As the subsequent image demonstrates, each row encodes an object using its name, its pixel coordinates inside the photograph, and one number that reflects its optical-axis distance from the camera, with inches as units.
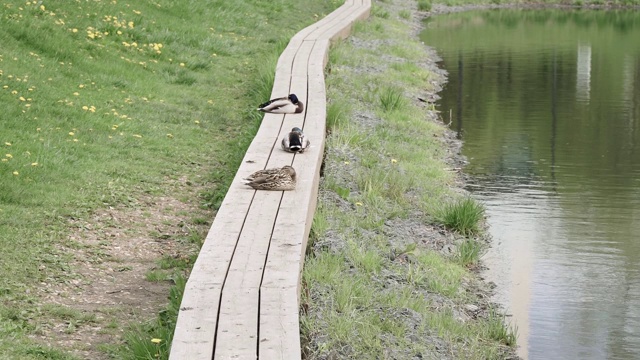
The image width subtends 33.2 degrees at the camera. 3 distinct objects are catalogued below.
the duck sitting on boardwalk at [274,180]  358.0
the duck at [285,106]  503.2
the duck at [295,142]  416.5
